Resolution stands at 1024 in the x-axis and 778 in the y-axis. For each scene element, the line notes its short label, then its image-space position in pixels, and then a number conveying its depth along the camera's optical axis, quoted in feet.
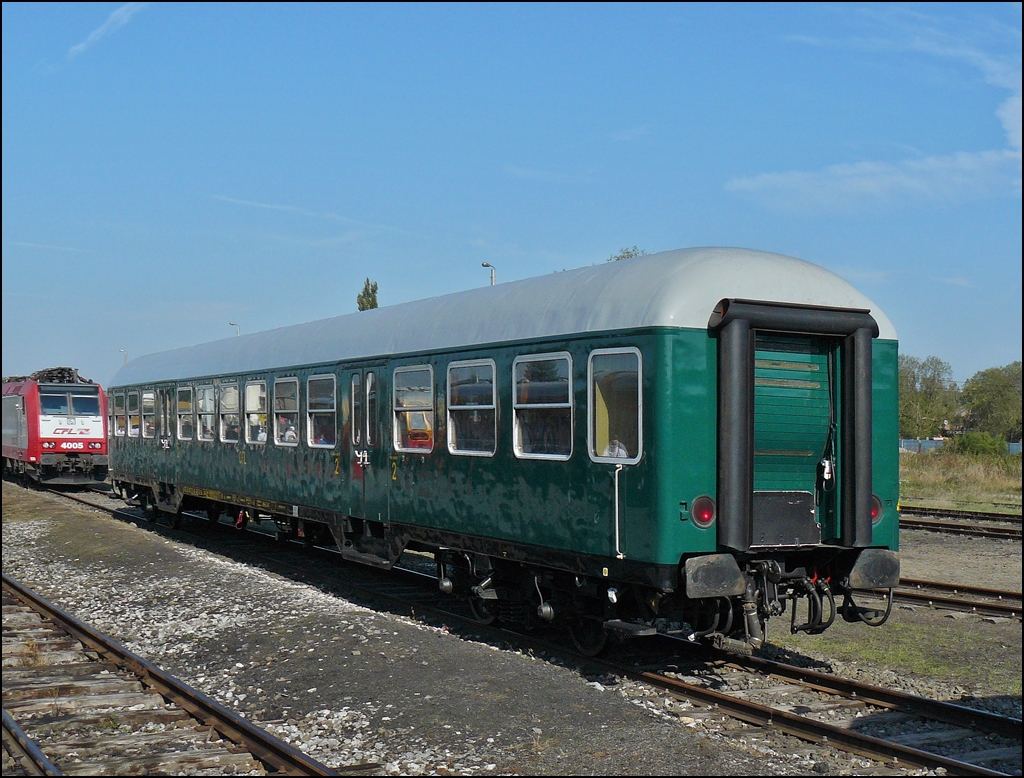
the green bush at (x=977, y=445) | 109.50
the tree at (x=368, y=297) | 171.53
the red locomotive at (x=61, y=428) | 96.37
